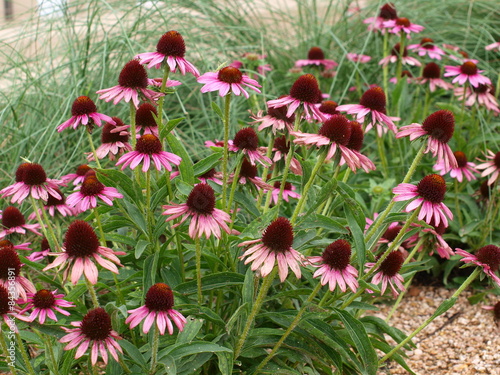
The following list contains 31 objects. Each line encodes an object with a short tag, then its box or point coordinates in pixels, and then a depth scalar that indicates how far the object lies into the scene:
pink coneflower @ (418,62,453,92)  3.21
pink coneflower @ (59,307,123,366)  1.32
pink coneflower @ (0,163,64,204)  1.76
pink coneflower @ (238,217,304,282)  1.36
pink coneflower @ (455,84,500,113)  3.03
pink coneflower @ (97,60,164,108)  1.70
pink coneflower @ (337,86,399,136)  1.88
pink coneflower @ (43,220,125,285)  1.31
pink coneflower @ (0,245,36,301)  1.38
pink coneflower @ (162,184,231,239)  1.42
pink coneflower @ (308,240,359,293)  1.48
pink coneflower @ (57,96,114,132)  1.85
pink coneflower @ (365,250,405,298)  1.76
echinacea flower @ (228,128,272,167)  1.69
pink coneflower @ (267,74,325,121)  1.64
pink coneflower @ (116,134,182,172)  1.56
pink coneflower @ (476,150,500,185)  2.45
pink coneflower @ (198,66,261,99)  1.56
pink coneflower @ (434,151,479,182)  2.64
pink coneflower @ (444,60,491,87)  2.90
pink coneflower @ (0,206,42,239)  1.96
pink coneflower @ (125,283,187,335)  1.33
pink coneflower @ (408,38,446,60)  3.37
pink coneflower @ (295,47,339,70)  3.36
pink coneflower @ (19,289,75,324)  1.46
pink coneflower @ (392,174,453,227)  1.52
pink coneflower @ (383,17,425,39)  3.15
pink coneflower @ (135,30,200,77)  1.68
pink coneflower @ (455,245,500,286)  1.78
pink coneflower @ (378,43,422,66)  3.21
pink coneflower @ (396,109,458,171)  1.62
